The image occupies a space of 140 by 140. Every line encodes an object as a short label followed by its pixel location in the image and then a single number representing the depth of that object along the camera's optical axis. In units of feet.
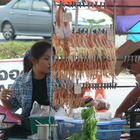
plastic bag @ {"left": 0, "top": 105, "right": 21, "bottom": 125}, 23.14
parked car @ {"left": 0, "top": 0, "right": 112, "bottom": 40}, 93.52
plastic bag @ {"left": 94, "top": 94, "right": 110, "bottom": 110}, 23.38
